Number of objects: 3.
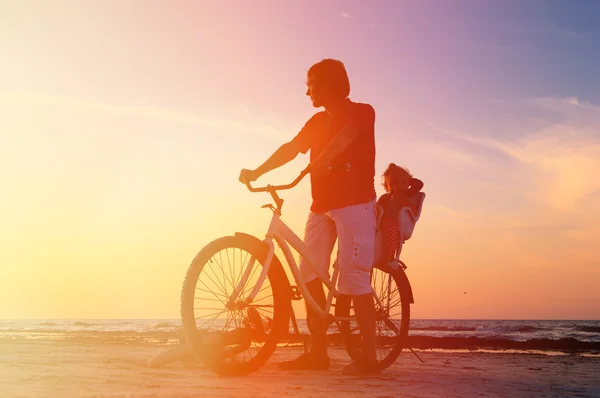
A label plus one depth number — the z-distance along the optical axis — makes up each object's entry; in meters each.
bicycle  4.05
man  4.73
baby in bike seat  5.74
